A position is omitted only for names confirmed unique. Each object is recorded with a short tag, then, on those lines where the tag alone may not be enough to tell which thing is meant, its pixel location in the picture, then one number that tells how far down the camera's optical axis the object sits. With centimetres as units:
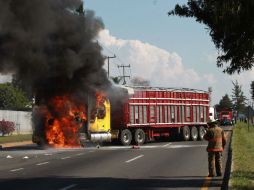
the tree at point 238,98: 11069
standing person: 1345
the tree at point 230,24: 974
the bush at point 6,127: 5189
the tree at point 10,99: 11550
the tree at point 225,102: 13919
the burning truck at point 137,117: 2736
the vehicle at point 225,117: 7875
